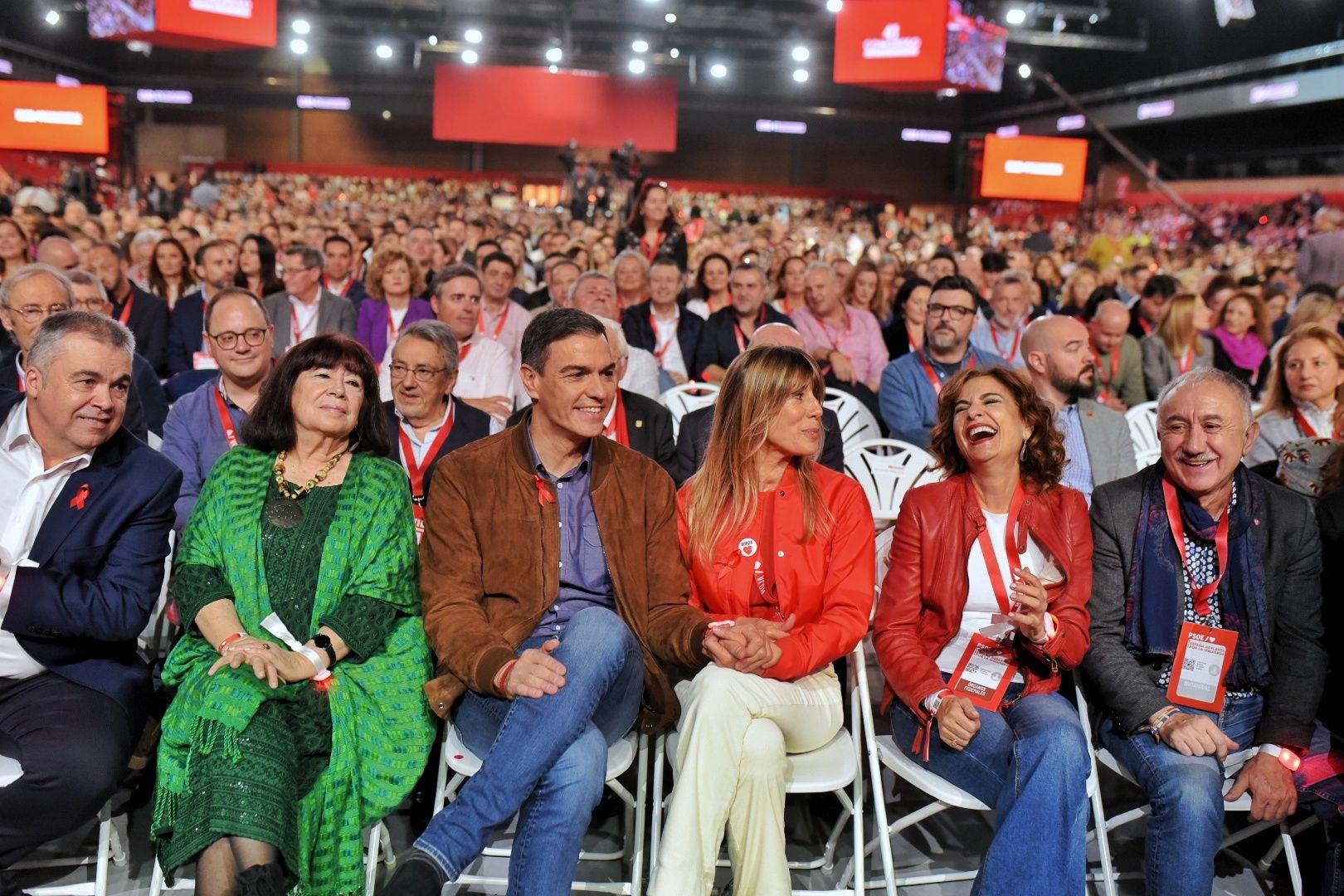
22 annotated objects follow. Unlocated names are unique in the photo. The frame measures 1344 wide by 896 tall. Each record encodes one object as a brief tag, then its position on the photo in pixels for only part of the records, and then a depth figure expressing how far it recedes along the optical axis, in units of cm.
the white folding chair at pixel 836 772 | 252
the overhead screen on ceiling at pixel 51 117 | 2056
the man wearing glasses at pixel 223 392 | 337
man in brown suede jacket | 237
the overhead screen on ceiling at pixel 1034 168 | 2155
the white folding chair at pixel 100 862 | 253
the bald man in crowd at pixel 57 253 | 621
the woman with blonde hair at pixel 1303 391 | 412
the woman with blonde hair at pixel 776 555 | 254
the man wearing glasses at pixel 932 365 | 489
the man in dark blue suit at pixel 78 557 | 243
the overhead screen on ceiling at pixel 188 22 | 1716
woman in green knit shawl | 227
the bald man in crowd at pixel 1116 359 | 591
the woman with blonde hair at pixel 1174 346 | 649
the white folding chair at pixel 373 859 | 244
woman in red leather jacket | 256
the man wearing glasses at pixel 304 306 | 614
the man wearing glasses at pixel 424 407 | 351
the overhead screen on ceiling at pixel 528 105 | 2712
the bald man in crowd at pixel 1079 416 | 396
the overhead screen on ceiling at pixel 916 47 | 1834
